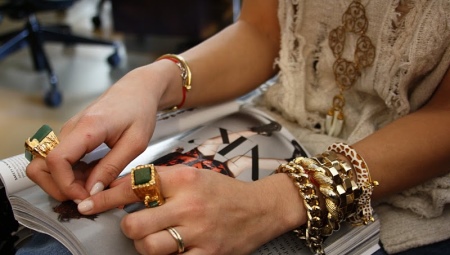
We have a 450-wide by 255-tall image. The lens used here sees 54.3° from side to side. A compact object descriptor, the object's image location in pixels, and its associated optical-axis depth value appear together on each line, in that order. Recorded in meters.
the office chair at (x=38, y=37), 2.35
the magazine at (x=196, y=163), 0.50
